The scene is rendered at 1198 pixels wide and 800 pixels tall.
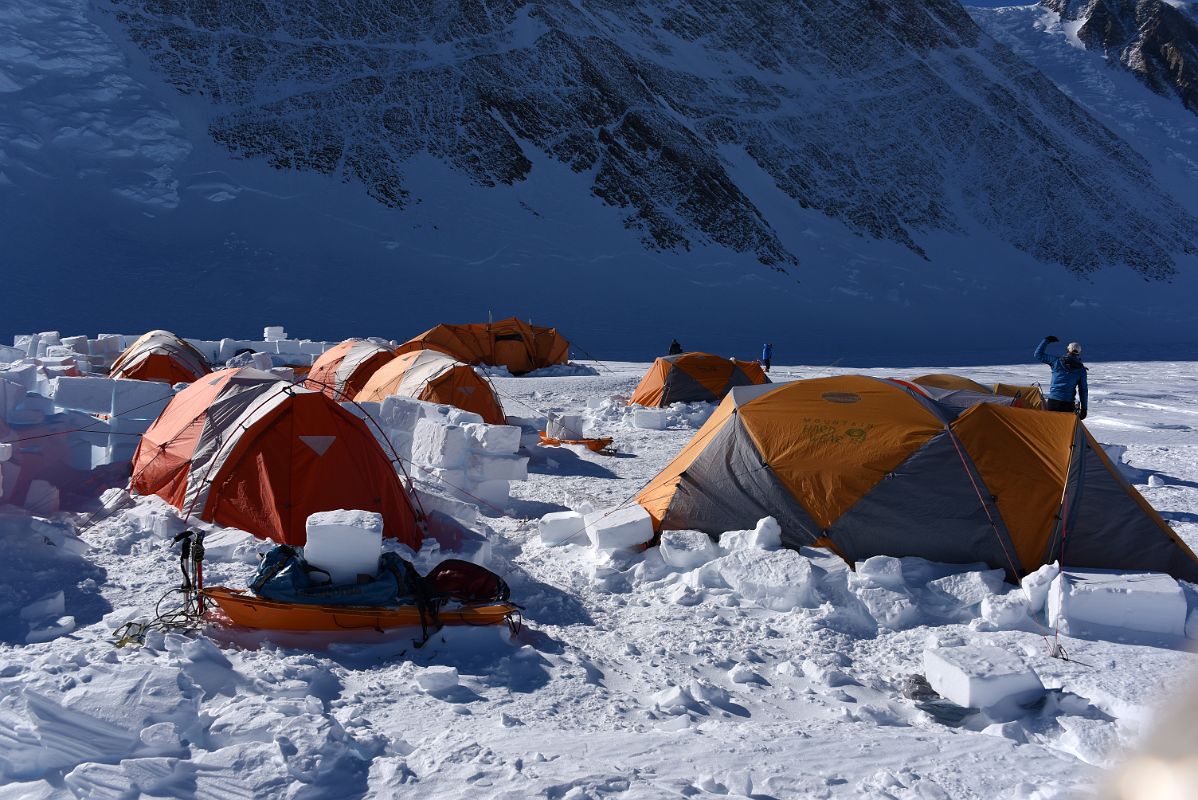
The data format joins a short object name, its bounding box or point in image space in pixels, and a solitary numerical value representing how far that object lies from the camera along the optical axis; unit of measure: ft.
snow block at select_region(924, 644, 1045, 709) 12.71
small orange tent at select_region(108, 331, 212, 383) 46.24
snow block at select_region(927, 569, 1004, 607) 17.03
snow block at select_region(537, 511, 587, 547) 21.27
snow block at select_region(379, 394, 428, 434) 29.12
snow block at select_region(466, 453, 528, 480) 25.58
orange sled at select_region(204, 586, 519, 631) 14.76
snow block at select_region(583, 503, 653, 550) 19.63
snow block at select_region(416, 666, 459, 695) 12.84
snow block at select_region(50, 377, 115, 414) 28.91
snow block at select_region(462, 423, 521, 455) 25.66
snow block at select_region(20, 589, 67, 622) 14.70
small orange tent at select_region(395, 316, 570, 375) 64.05
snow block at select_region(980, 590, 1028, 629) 16.17
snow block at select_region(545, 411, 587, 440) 38.86
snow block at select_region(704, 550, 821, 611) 17.01
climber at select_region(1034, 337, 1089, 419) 29.25
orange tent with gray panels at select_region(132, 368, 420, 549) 19.84
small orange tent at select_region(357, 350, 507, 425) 36.07
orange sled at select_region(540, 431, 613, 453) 37.18
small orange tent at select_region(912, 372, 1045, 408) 34.37
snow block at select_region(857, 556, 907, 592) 17.25
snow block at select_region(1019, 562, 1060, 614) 16.35
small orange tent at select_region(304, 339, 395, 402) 44.57
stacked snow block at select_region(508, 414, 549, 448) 34.14
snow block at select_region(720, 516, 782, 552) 18.56
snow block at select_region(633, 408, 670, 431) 43.83
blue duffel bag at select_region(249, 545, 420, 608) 14.89
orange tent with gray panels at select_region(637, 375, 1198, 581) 18.33
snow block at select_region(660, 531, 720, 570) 18.75
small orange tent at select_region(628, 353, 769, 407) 48.14
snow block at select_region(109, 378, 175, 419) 27.14
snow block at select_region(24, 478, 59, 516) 20.85
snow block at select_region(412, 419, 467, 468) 26.12
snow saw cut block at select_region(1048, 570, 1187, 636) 15.57
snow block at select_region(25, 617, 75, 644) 13.84
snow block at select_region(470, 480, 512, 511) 25.82
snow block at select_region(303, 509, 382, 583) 15.20
